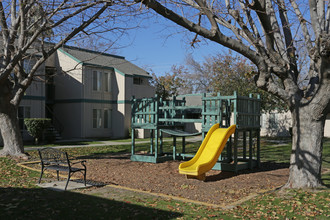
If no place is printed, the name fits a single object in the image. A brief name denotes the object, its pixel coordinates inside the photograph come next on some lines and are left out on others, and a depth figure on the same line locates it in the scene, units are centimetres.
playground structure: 1173
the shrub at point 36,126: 2155
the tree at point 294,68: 797
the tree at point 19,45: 1261
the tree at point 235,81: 2606
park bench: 875
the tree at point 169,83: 4272
